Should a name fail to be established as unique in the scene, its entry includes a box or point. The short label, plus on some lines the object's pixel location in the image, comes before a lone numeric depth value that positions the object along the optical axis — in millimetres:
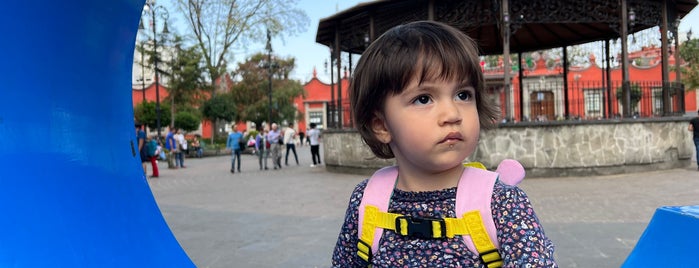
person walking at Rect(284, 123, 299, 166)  17347
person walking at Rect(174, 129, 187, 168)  18447
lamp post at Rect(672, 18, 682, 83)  13377
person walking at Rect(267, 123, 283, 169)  16484
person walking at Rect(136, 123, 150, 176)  12328
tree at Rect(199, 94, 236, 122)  31812
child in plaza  1261
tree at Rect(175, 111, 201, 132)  30969
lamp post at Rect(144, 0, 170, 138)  21828
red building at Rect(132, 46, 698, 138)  12930
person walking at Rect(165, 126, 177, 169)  17244
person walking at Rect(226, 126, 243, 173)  15360
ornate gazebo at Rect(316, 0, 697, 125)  11820
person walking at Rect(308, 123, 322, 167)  16453
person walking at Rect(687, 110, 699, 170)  11484
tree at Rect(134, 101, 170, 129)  29750
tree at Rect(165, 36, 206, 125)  33000
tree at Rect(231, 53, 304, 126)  38719
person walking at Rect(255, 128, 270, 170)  16297
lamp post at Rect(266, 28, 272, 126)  24722
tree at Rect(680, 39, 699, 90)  31622
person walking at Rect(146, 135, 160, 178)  13826
